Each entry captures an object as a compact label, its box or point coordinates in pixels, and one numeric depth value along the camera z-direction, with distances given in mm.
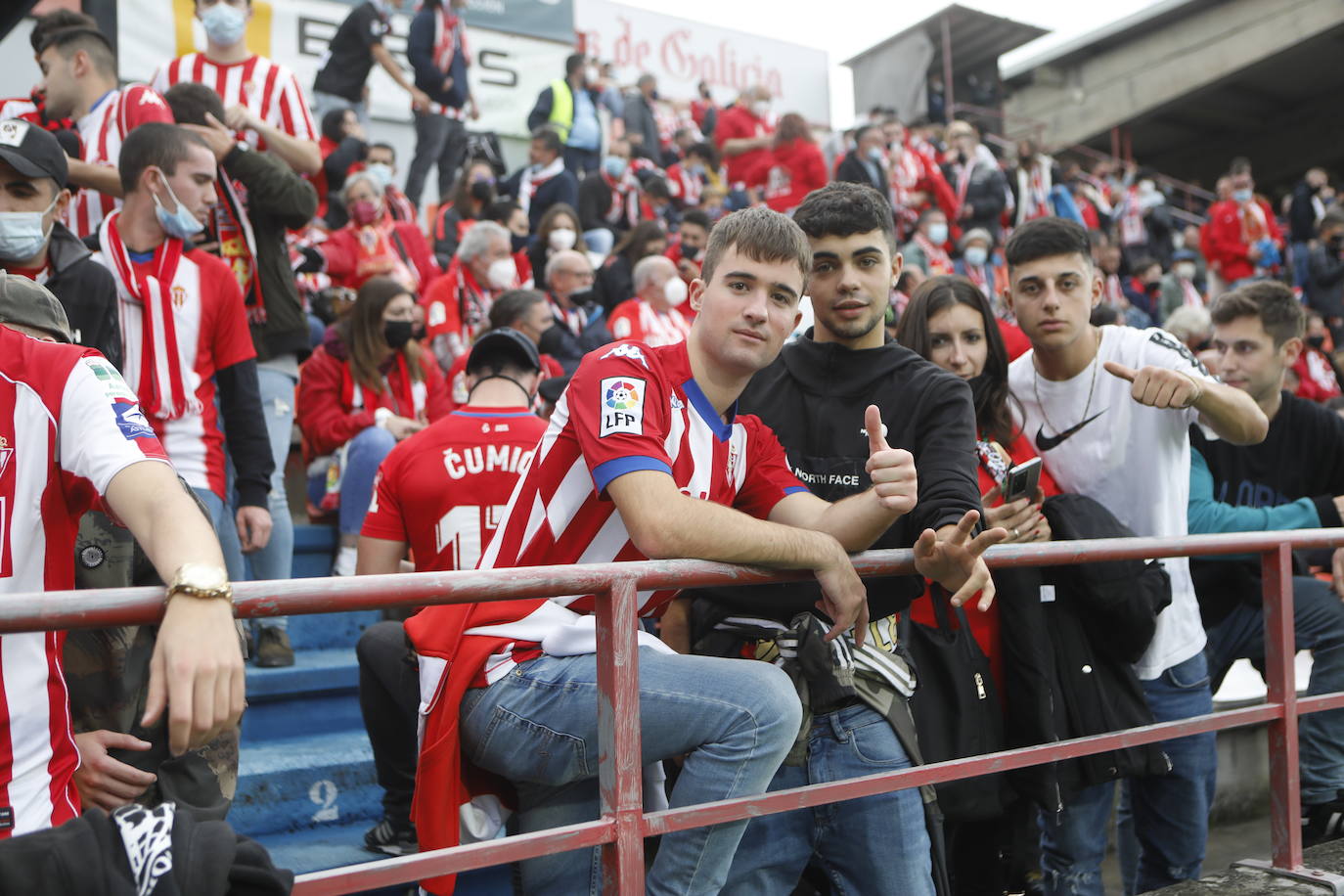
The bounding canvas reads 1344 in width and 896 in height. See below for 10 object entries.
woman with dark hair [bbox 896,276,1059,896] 3195
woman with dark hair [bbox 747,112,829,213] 11898
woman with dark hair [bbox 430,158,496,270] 9344
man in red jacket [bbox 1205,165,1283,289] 15094
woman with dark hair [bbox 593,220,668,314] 8500
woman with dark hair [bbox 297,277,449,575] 5441
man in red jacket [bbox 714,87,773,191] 13430
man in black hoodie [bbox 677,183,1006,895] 2584
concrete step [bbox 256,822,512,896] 3516
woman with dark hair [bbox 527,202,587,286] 8820
